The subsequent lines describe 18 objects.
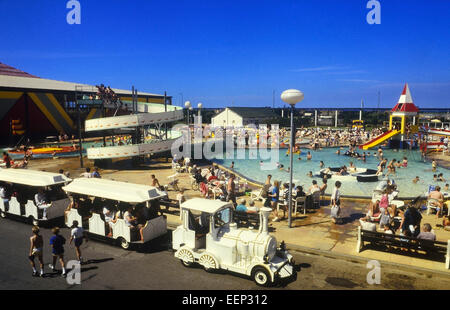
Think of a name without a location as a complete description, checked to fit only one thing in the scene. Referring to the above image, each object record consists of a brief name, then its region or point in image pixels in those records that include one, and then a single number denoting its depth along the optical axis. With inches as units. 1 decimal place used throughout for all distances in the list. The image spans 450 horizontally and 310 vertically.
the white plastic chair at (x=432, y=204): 512.7
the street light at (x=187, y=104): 1022.1
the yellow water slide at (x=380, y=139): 1496.1
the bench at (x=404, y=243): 328.8
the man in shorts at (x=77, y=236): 344.8
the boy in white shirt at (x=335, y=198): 474.6
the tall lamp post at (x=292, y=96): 413.7
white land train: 302.4
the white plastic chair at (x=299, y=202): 519.2
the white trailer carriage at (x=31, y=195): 474.0
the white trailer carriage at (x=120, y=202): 384.8
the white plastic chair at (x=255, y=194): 593.8
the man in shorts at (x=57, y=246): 321.4
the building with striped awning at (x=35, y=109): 1455.5
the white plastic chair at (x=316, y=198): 557.1
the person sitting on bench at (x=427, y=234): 347.3
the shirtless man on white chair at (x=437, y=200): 497.4
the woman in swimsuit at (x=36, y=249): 321.1
